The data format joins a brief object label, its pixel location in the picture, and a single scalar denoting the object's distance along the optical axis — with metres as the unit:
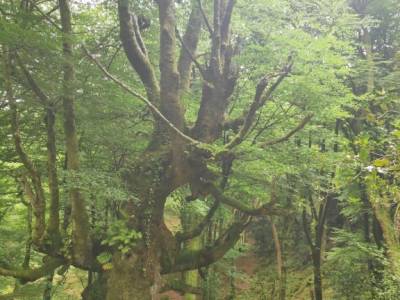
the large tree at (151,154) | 6.45
